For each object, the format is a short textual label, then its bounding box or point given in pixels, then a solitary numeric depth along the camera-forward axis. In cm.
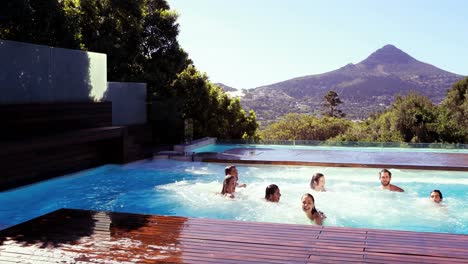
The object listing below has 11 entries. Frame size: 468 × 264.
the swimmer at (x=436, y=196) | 758
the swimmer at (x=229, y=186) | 793
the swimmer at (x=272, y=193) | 738
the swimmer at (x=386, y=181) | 852
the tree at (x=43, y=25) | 1345
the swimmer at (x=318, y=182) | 824
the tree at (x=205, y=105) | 1490
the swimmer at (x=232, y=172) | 852
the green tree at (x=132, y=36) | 1627
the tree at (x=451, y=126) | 1606
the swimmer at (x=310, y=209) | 629
